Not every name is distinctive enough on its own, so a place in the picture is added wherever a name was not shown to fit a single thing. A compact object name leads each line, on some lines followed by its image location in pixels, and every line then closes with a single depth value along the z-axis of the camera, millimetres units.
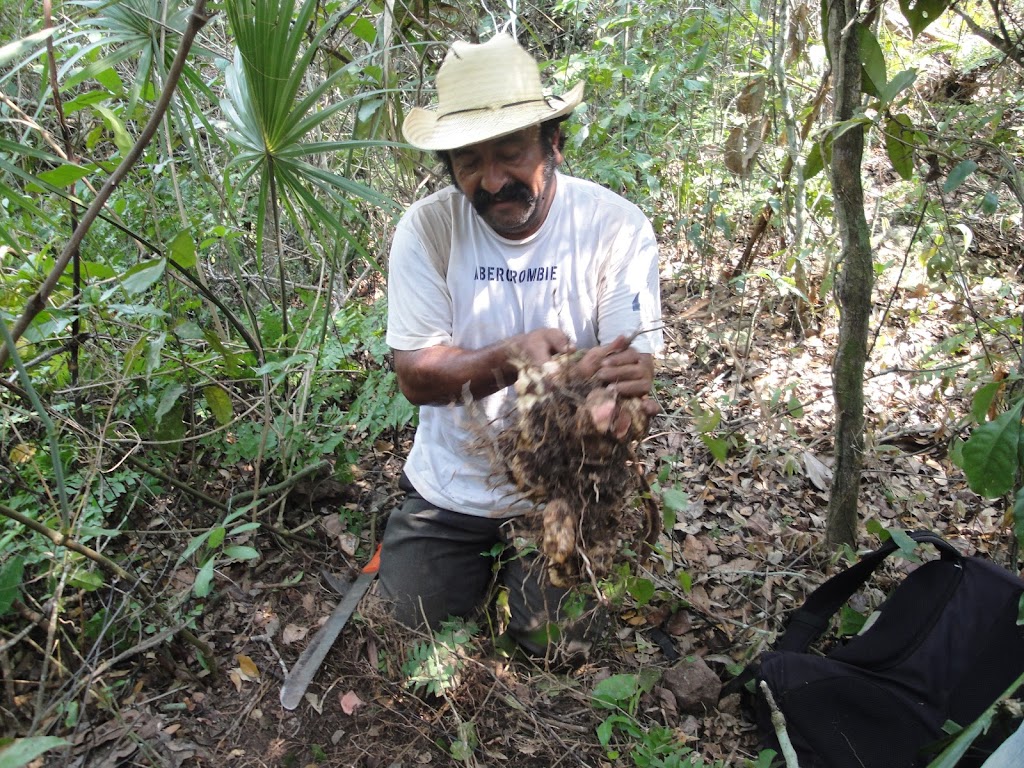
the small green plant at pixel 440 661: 2227
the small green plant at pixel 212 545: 1748
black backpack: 1936
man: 2205
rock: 2258
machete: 2328
